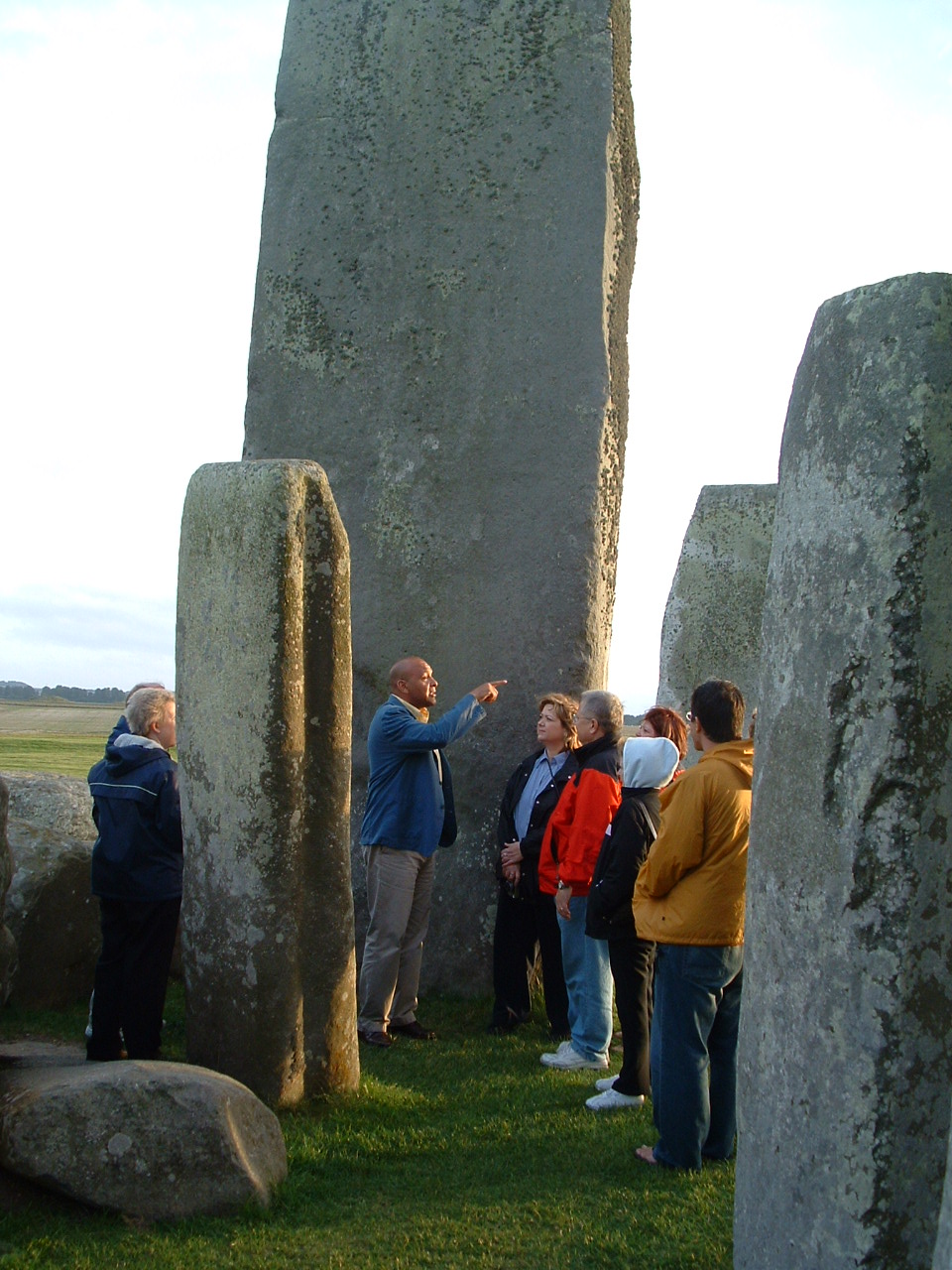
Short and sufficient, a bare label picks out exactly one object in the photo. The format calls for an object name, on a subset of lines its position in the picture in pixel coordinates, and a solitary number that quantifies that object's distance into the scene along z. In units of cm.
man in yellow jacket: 363
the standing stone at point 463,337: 599
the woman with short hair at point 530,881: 547
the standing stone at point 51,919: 538
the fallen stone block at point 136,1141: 318
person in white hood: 432
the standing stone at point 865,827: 215
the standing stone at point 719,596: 794
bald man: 520
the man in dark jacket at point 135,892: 429
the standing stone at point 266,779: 397
